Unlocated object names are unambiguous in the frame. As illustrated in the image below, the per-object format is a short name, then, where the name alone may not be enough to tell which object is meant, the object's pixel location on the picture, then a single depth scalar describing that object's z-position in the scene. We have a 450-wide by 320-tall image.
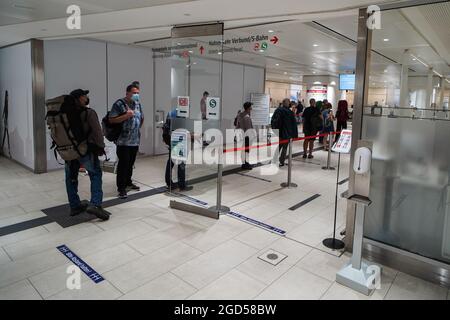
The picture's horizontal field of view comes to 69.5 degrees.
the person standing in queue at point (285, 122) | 7.65
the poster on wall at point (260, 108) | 11.95
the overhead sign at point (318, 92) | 15.66
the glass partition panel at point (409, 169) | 3.05
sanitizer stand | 2.83
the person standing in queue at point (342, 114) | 10.73
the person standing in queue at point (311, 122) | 8.93
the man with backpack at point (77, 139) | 3.95
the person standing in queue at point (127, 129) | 4.92
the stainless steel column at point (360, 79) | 3.25
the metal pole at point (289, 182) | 6.05
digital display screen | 13.96
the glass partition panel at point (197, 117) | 4.86
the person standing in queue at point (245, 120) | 7.76
